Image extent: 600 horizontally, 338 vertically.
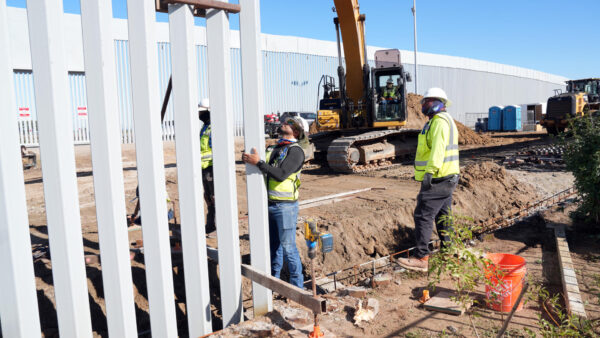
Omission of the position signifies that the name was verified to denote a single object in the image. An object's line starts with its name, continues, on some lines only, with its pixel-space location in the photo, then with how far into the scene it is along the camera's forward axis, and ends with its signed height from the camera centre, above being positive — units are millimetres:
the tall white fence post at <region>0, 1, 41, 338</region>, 2553 -575
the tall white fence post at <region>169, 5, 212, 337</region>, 3098 -262
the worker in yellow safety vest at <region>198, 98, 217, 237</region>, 5551 -457
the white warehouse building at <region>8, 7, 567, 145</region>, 19531 +3680
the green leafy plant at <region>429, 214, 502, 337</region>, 3264 -1128
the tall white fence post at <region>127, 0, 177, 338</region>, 2898 -218
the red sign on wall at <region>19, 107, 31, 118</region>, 18609 +1107
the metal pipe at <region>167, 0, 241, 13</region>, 3033 +926
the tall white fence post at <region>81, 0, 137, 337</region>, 2723 -196
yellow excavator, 12664 +518
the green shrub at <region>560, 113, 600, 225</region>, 5980 -610
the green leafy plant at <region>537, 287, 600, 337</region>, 2849 -1612
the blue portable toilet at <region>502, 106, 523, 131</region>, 30828 +189
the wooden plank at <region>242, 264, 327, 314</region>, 3094 -1230
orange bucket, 3710 -1447
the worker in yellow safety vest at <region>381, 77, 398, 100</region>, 13398 +1056
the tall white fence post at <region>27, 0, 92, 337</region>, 2584 -188
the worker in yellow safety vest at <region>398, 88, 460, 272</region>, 4840 -519
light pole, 26216 +6838
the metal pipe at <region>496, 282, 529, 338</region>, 2861 -1302
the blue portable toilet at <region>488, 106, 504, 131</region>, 31594 +184
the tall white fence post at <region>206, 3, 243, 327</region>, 3309 -251
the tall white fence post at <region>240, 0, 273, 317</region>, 3420 -46
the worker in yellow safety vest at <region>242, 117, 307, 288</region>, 4211 -666
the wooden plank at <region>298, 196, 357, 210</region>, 8086 -1460
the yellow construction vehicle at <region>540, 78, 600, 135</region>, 21719 +728
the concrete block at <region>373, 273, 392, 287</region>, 4648 -1673
